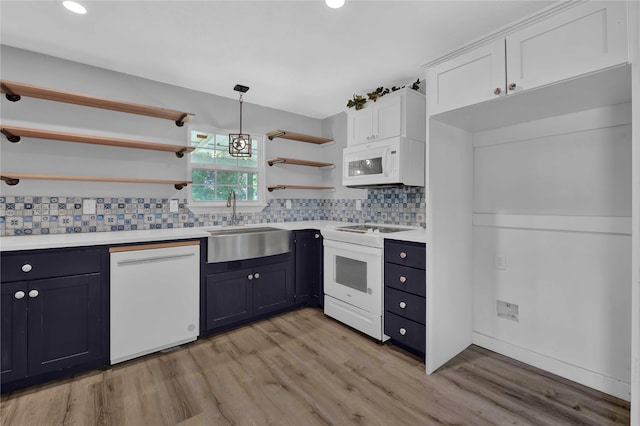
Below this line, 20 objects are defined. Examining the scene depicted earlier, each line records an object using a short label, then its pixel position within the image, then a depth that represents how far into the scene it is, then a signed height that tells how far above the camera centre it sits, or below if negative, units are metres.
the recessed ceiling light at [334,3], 1.75 +1.28
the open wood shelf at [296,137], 3.40 +0.95
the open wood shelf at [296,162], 3.48 +0.64
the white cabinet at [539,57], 1.35 +0.85
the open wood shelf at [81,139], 2.15 +0.60
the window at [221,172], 3.14 +0.47
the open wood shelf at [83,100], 2.10 +0.90
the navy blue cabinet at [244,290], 2.56 -0.74
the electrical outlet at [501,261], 2.31 -0.38
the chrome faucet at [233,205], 3.30 +0.09
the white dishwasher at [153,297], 2.11 -0.66
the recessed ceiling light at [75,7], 1.78 +1.28
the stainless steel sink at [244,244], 2.55 -0.30
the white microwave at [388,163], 2.61 +0.47
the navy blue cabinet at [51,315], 1.81 -0.68
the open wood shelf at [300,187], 3.57 +0.33
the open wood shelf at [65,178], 2.15 +0.28
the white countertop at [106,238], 1.86 -0.19
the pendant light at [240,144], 3.07 +0.74
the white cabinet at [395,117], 2.63 +0.91
